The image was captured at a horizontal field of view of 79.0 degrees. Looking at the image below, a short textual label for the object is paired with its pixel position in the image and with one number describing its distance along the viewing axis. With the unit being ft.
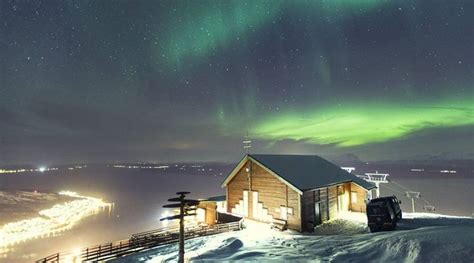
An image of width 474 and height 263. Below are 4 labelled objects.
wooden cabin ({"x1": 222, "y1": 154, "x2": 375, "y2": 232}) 93.91
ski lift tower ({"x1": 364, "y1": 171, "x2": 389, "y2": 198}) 130.62
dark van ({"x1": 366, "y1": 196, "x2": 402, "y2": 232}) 86.02
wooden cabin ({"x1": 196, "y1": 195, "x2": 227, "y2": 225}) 106.73
